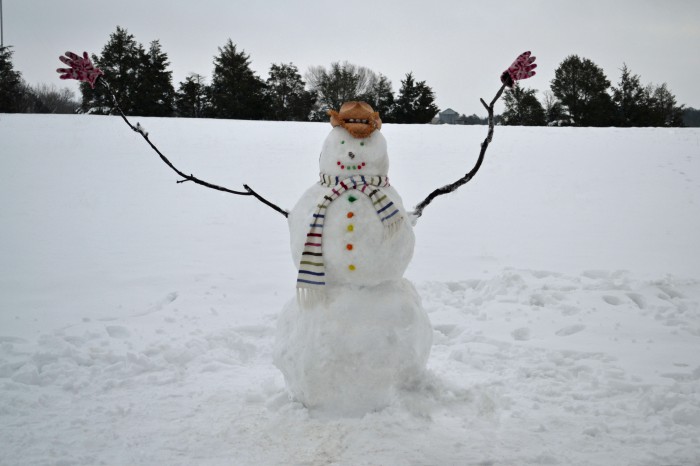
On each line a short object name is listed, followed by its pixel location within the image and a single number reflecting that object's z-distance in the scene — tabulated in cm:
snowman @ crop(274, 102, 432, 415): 348
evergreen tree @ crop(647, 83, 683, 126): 2744
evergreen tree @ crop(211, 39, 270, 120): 2688
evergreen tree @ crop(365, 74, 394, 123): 2720
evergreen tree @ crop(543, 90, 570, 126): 2836
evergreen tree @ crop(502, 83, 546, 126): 2847
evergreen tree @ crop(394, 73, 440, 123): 2662
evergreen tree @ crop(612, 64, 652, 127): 2705
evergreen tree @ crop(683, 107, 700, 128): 3112
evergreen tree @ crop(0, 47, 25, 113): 2428
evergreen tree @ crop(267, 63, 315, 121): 2856
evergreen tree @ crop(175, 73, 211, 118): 2841
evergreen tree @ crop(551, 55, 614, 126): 2722
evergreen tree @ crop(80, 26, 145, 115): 2506
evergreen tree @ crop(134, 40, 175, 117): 2573
